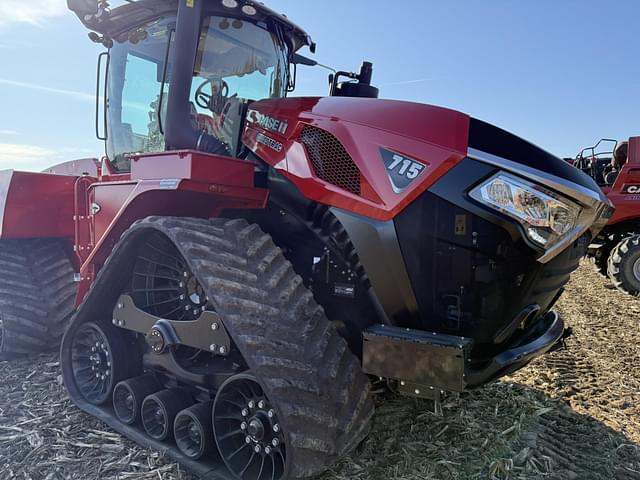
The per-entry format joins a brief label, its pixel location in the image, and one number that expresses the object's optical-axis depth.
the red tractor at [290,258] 2.17
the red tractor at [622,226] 8.33
